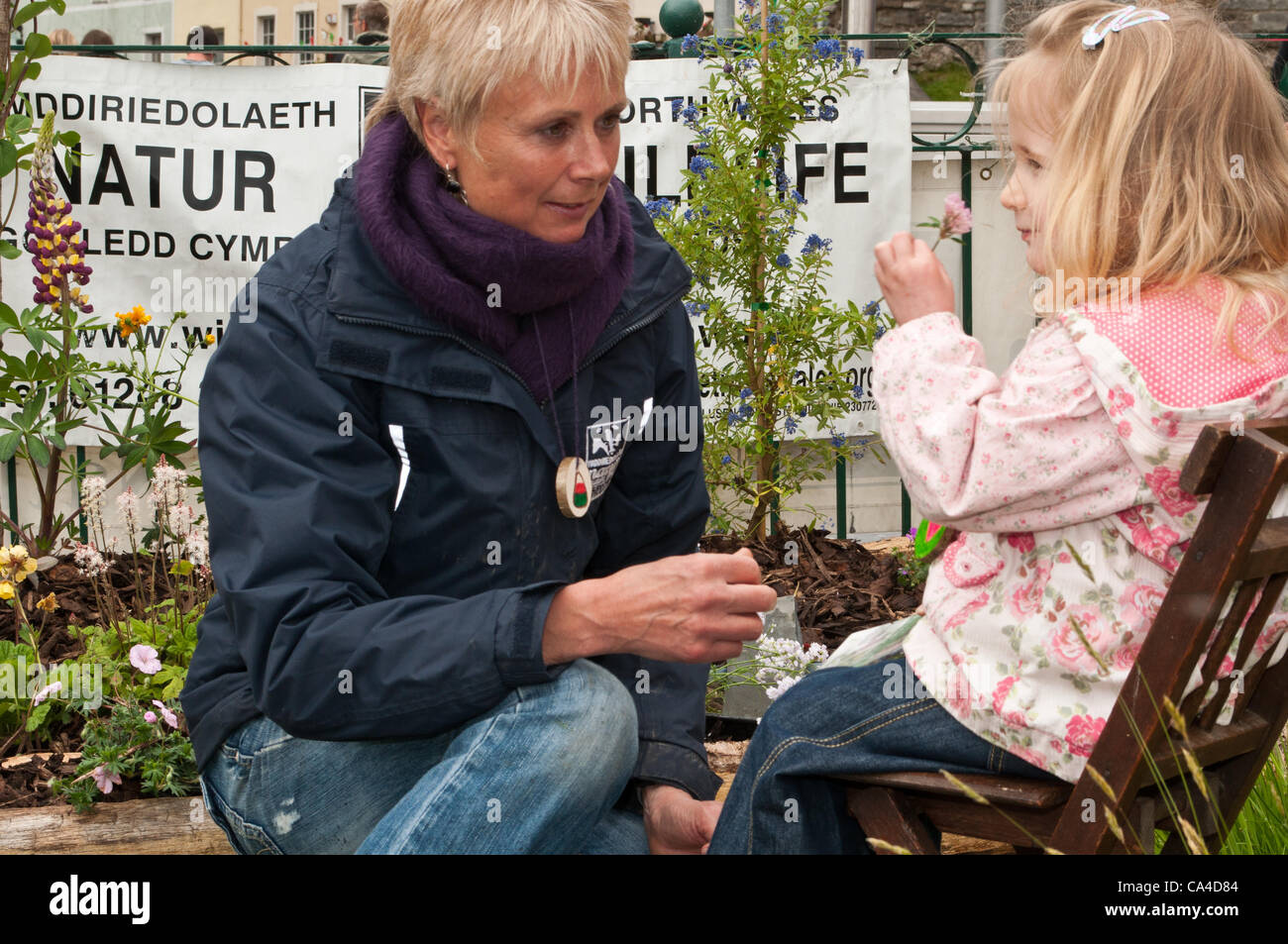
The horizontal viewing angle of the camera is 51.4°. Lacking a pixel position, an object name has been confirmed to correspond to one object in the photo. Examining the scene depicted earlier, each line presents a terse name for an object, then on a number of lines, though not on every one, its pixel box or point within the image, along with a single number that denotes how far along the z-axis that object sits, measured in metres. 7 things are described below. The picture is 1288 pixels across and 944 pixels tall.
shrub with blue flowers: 4.05
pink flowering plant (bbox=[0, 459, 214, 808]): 2.78
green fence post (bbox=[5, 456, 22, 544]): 4.45
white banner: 4.36
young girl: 1.77
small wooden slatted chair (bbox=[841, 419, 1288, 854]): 1.54
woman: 1.87
